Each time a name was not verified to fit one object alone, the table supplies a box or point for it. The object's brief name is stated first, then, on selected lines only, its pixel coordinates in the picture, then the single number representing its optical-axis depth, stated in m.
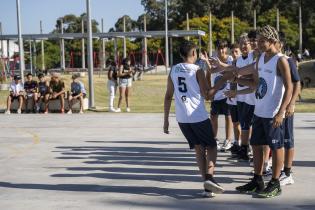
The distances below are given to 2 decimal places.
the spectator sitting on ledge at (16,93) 19.27
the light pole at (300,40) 69.94
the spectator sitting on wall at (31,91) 19.30
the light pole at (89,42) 20.56
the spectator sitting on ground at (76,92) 18.73
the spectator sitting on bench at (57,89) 18.80
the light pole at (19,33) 23.66
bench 19.05
